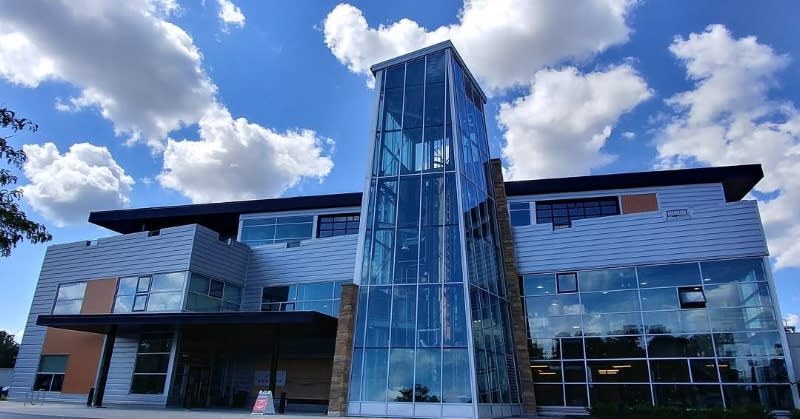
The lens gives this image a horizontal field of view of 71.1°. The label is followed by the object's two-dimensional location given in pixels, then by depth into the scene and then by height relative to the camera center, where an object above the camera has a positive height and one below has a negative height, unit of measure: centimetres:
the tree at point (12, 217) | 973 +293
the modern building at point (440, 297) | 1808 +392
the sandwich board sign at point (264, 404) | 1825 -10
